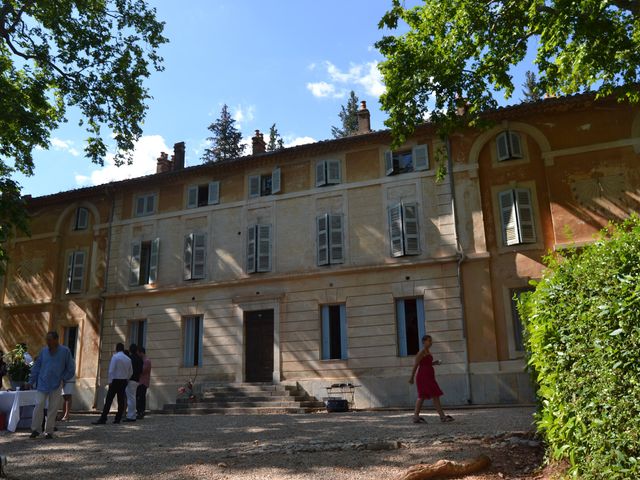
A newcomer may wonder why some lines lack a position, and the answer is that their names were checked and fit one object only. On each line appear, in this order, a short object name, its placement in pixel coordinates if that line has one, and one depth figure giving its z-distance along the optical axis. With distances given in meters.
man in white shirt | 11.62
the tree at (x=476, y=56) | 10.66
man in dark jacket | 12.36
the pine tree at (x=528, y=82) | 35.17
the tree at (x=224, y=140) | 39.44
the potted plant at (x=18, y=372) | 12.34
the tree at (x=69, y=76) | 14.70
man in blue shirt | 9.32
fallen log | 5.07
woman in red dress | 9.77
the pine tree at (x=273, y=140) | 40.66
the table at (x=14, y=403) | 9.93
